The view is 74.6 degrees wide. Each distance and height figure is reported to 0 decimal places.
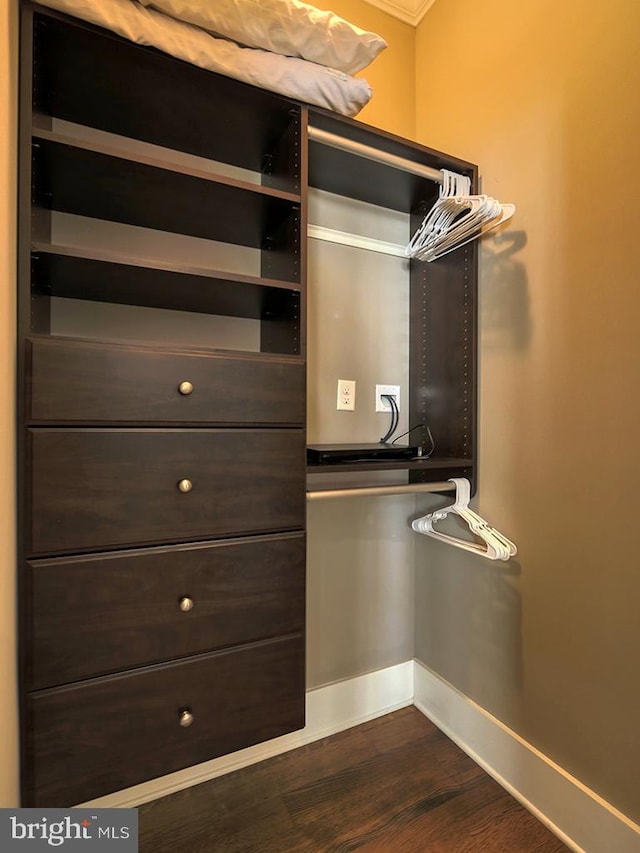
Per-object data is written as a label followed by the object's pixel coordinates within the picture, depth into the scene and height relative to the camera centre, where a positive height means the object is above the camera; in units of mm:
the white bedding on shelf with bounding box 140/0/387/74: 969 +962
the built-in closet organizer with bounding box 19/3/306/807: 875 -37
